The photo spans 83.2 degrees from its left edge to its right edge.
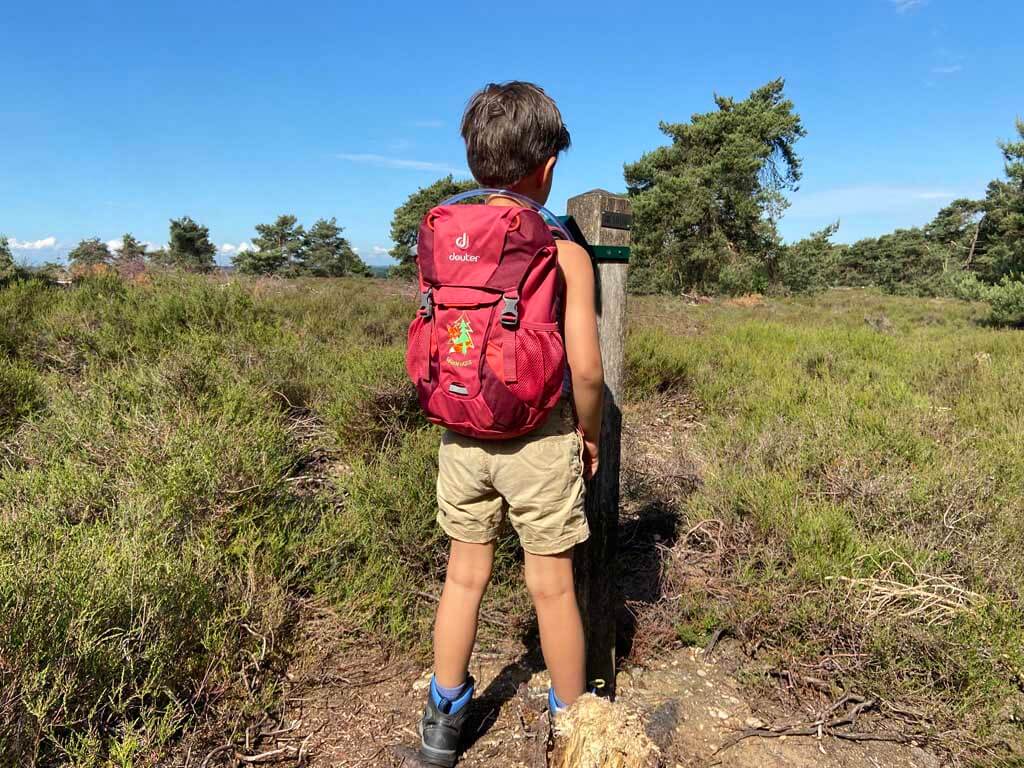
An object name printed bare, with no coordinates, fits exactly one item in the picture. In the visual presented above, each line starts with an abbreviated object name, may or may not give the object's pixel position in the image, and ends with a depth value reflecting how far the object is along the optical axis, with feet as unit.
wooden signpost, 6.44
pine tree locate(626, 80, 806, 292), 69.41
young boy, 5.19
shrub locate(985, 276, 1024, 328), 36.60
